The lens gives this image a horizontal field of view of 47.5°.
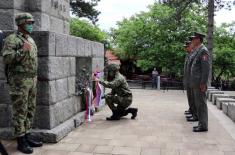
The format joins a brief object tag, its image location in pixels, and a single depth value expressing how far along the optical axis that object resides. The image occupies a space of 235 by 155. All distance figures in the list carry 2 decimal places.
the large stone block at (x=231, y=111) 5.90
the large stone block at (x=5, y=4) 4.48
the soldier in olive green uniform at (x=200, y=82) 4.88
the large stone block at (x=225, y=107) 6.50
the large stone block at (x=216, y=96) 7.81
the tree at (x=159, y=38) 14.56
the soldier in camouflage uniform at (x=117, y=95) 5.66
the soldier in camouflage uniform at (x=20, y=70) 3.81
